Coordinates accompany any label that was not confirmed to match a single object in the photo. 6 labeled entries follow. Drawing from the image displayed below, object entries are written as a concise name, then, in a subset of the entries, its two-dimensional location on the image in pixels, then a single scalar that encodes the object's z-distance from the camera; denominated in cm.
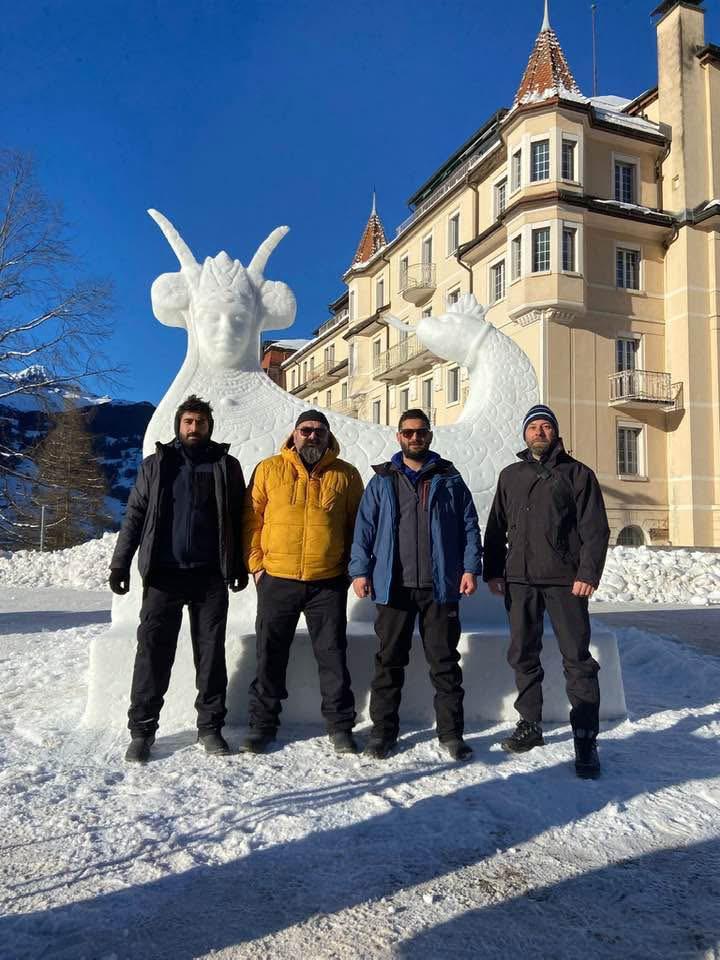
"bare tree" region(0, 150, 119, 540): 1348
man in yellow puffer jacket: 296
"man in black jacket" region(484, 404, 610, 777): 288
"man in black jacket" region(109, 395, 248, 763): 291
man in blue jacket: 293
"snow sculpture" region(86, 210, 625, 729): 335
